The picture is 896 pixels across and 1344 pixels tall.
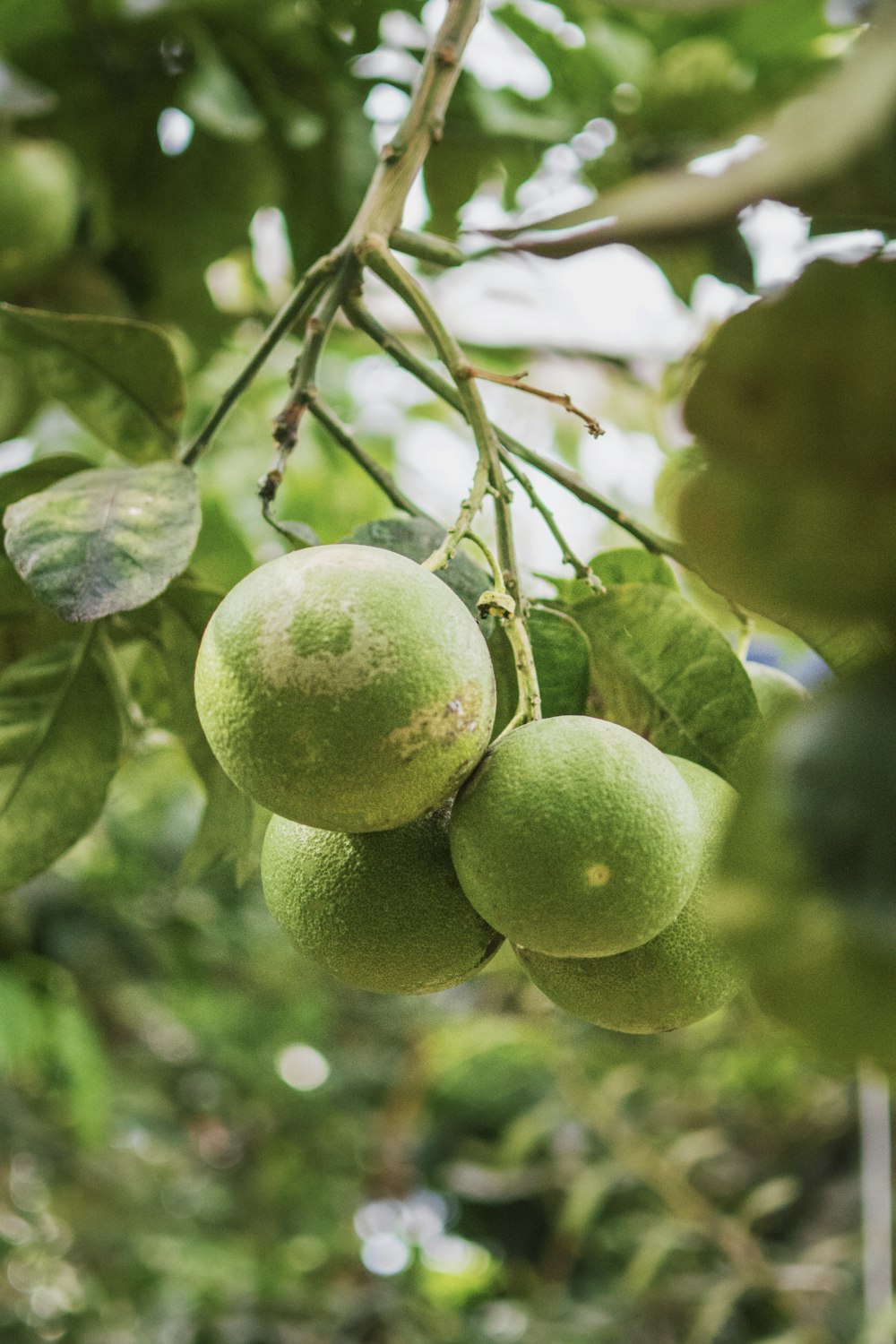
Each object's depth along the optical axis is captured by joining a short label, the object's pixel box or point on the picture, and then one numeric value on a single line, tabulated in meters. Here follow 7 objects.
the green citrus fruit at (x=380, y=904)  0.85
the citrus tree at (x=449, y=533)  0.40
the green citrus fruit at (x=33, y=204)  1.77
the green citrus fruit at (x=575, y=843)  0.76
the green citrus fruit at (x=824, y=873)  0.38
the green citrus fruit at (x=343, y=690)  0.73
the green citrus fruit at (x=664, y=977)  0.85
